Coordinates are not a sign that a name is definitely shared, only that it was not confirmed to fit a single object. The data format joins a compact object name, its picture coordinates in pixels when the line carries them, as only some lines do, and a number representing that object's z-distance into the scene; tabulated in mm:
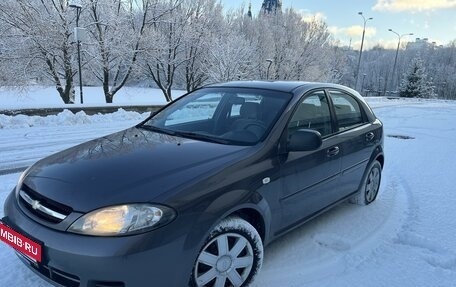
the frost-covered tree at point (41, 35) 17922
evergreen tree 52688
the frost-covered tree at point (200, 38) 27773
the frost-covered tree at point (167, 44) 24172
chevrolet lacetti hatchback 2154
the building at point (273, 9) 41281
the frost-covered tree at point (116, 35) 20984
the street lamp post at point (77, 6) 15367
